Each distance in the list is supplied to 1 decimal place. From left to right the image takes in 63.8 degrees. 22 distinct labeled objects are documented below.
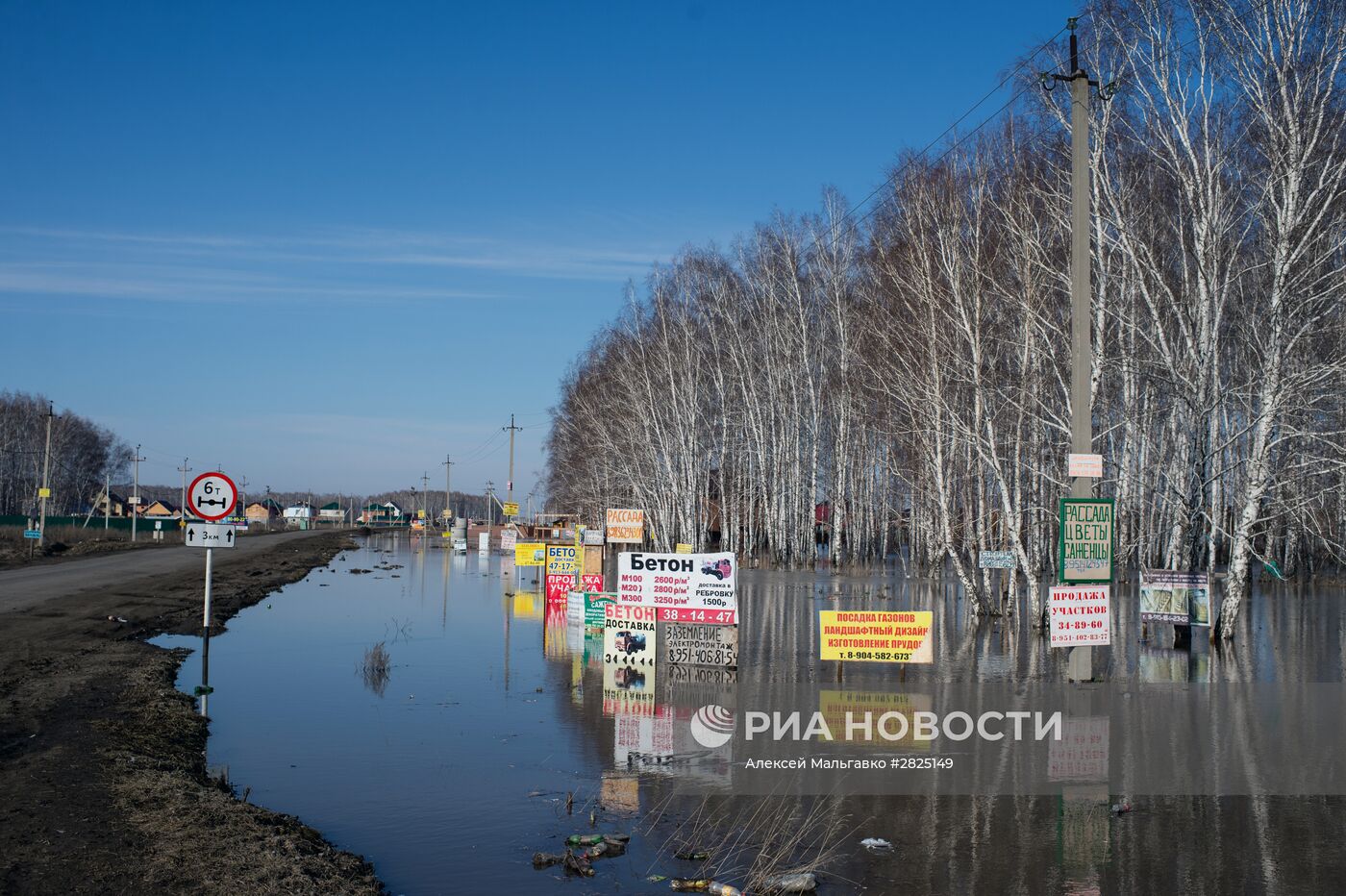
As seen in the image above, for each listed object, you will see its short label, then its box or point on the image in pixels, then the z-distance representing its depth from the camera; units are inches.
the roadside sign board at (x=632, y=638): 642.8
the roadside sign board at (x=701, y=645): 637.9
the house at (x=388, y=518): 7466.0
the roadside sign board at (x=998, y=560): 984.9
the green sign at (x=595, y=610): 855.4
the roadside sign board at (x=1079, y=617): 545.6
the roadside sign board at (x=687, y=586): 635.5
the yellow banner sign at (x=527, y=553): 1633.9
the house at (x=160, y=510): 6368.1
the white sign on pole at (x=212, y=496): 591.2
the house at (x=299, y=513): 7325.8
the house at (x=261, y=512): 7201.3
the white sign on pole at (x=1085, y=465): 546.9
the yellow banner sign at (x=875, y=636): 609.0
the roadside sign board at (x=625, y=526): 1545.3
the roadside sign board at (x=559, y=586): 1079.0
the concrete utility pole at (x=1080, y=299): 559.8
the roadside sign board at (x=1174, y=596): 814.5
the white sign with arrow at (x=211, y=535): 569.9
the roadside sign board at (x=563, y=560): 1122.0
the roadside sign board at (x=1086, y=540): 555.5
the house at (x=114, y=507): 6053.6
